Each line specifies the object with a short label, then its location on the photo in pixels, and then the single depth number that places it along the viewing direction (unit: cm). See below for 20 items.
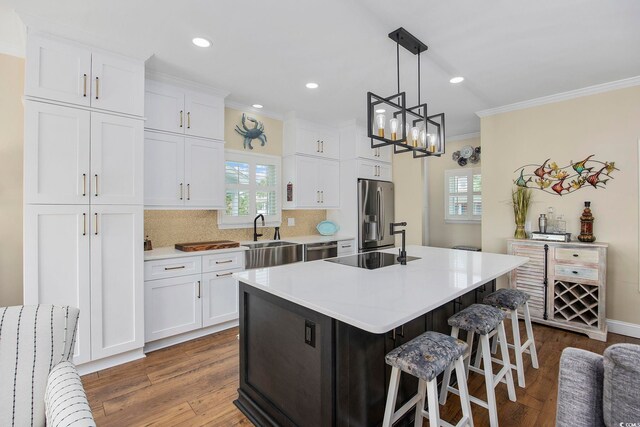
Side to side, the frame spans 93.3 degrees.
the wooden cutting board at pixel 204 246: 307
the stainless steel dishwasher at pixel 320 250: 397
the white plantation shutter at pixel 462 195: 520
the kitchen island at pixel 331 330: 141
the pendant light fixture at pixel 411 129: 214
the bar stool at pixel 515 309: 225
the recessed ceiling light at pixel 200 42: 235
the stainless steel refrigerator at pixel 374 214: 459
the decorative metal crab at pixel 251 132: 392
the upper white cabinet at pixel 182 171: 295
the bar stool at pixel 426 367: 138
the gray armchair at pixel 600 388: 83
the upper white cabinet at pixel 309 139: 423
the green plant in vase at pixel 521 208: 366
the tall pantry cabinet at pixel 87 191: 218
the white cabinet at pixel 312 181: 423
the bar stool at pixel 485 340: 179
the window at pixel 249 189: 376
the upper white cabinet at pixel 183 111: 295
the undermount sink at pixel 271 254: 352
